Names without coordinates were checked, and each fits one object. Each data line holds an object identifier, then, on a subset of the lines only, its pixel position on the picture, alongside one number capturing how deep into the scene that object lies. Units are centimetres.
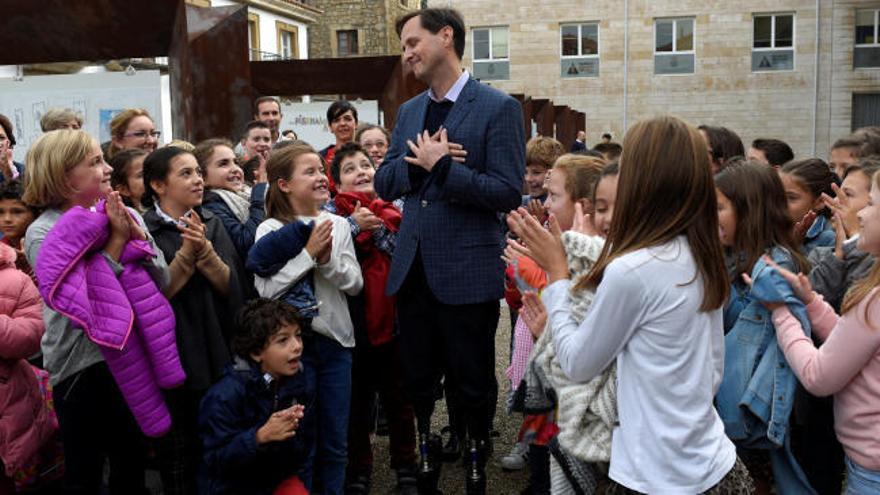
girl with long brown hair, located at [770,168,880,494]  279
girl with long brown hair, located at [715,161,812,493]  316
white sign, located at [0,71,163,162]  564
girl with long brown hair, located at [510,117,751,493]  229
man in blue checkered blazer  377
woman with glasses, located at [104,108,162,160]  496
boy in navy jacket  342
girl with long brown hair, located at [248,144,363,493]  379
